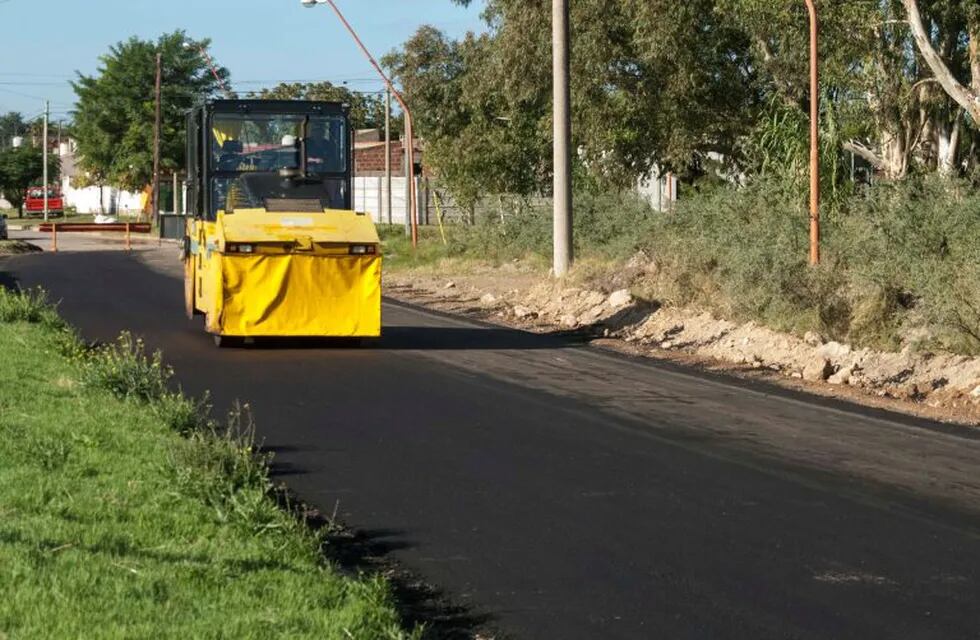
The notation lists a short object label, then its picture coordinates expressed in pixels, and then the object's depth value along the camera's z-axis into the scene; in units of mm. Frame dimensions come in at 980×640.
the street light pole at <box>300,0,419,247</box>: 40188
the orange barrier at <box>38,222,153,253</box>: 64894
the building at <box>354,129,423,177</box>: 78875
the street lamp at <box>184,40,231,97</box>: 87144
